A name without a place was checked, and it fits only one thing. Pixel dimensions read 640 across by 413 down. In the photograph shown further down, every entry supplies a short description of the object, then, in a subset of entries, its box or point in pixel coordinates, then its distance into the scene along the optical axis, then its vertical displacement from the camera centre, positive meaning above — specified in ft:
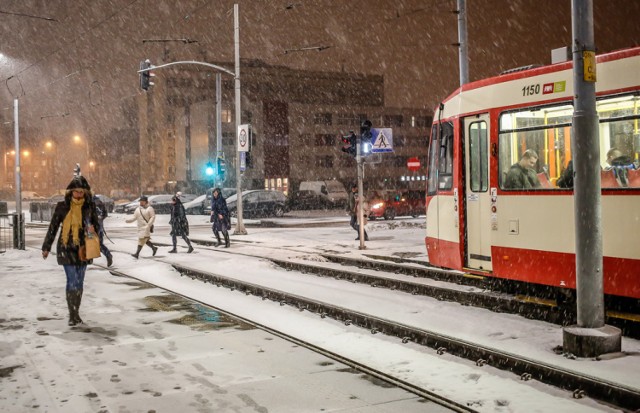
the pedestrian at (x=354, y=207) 70.85 -1.20
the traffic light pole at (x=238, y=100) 84.58 +12.11
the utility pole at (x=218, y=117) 100.32 +12.66
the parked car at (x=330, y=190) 160.25 +1.53
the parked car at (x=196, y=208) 141.59 -1.64
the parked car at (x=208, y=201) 140.61 -0.28
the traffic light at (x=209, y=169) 98.07 +4.35
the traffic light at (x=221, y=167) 92.68 +4.35
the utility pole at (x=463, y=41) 54.44 +12.20
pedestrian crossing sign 59.00 +4.55
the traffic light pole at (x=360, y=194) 59.38 +0.11
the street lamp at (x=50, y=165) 417.18 +23.57
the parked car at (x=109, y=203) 167.71 -0.18
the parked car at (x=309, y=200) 154.20 -0.83
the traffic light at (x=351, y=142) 60.44 +4.69
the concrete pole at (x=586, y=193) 22.16 -0.14
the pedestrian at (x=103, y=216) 51.62 -1.10
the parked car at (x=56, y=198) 168.85 +1.52
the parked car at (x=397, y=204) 115.01 -1.71
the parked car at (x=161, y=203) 148.65 -0.43
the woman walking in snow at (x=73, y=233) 28.81 -1.27
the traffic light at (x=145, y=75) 82.12 +15.11
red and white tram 26.13 +0.56
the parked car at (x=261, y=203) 129.59 -1.01
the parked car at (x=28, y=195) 296.40 +4.41
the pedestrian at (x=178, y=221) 60.70 -1.82
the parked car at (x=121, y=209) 160.56 -1.65
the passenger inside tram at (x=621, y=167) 25.88 +0.80
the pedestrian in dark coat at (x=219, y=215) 65.05 -1.51
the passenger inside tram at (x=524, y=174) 30.42 +0.77
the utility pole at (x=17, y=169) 104.27 +5.52
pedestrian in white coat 56.29 -1.61
